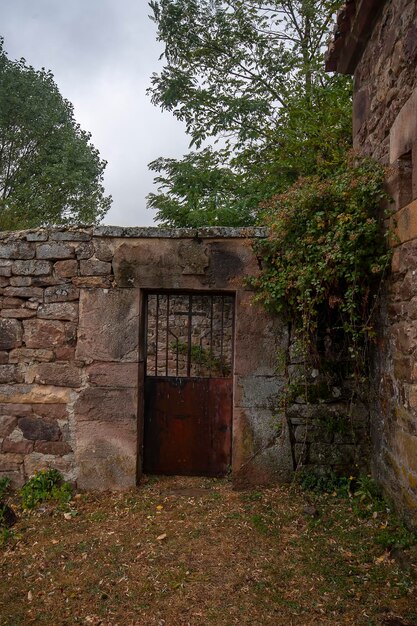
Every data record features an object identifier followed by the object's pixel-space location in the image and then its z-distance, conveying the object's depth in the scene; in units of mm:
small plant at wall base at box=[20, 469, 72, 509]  3762
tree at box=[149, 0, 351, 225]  6922
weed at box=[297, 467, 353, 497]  3742
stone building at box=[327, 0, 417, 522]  2795
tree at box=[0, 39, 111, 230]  13297
